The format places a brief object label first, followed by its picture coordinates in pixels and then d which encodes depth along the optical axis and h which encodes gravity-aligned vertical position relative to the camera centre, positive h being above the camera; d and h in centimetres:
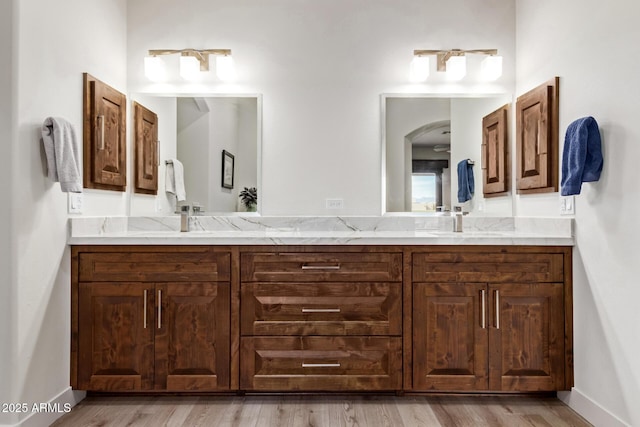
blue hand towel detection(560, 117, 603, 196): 174 +26
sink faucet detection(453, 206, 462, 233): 245 -3
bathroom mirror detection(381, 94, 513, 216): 257 +40
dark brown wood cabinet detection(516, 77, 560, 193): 215 +43
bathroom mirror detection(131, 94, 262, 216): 256 +43
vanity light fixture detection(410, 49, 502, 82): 251 +96
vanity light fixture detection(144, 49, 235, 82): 251 +96
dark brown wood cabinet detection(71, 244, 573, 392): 193 -51
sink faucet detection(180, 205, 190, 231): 248 -3
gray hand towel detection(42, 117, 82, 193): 172 +26
